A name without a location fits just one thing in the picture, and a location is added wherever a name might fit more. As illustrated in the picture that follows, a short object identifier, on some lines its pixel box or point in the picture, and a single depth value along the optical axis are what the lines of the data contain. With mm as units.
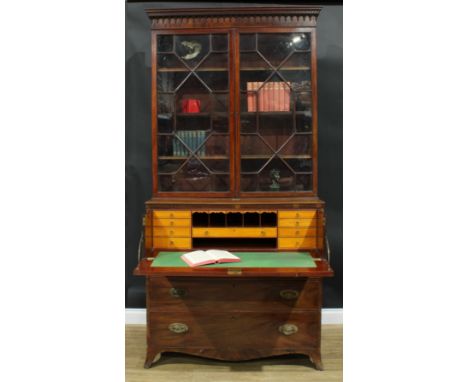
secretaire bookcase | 2988
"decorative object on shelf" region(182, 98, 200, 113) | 3100
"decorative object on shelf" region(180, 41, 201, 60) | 3051
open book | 2674
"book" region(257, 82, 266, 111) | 3068
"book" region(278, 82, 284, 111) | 3070
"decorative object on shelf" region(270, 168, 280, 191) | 3104
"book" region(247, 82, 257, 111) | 3064
